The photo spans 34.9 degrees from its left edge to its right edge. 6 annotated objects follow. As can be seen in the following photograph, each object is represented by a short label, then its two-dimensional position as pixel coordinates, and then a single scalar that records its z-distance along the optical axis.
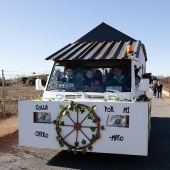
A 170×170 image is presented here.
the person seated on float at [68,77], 5.91
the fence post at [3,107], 10.51
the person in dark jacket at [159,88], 24.94
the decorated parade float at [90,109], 4.78
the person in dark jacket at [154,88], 25.71
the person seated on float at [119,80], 5.67
